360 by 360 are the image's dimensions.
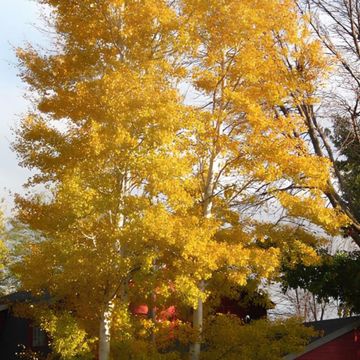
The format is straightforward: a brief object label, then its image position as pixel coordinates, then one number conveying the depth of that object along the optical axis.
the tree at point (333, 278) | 19.20
